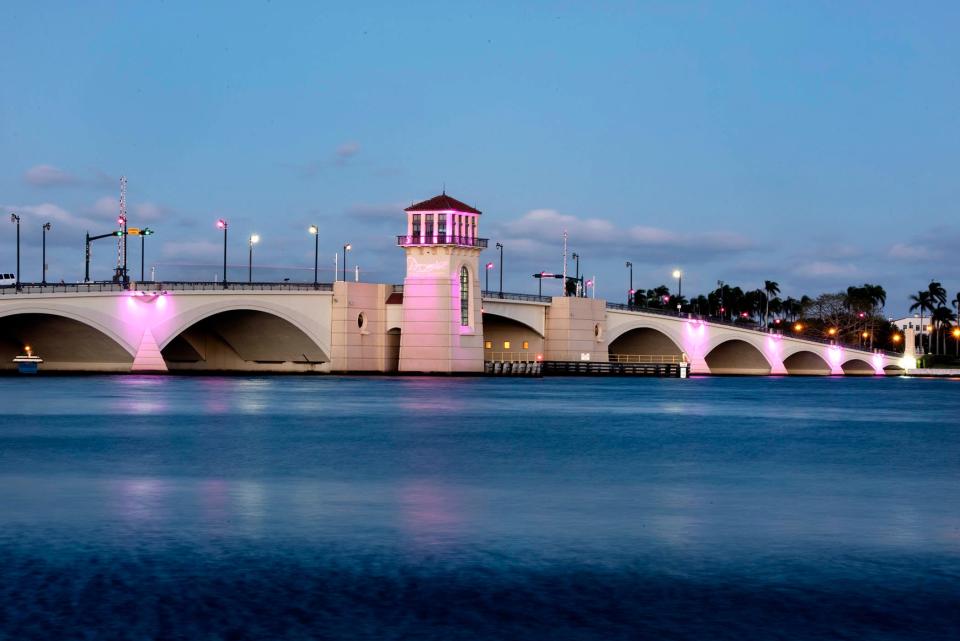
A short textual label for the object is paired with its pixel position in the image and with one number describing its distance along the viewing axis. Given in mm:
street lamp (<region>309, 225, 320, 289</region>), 127825
